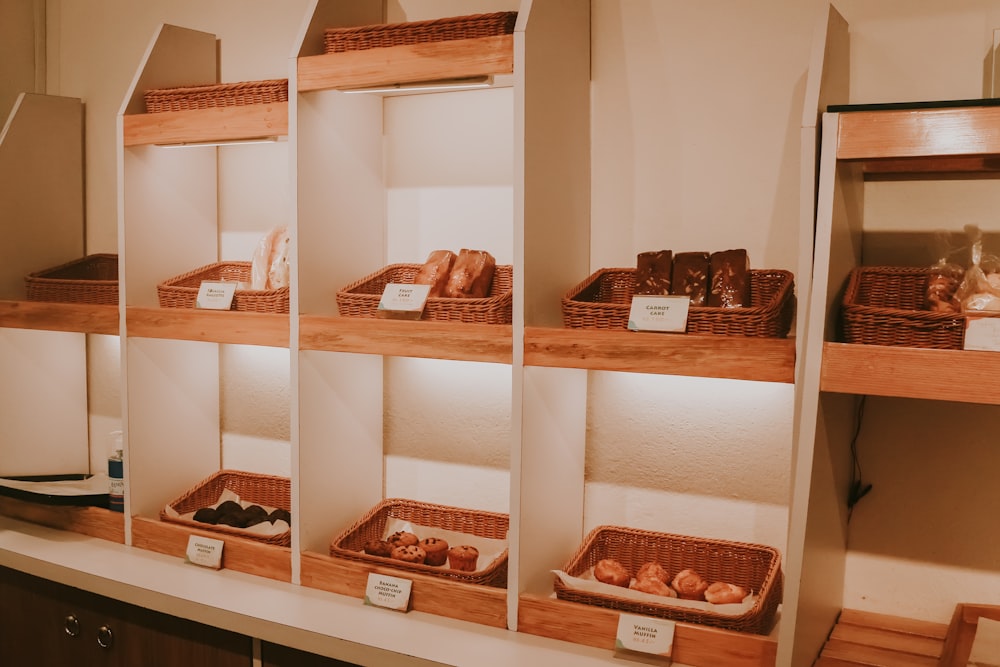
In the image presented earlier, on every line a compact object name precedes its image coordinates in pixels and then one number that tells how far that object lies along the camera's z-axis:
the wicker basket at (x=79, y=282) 2.68
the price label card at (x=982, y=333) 1.46
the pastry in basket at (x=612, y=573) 1.95
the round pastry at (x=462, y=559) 2.13
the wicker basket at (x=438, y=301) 1.97
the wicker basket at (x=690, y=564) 1.78
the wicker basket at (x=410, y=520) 2.18
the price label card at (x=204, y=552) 2.35
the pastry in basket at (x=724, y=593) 1.86
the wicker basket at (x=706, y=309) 1.71
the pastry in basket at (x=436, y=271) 2.15
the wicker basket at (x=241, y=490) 2.65
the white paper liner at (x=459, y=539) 2.27
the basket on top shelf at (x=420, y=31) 1.92
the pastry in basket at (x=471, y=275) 2.12
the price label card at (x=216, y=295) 2.37
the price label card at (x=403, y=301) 2.06
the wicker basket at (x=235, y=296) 2.30
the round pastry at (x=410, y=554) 2.14
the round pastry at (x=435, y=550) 2.18
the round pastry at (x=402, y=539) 2.22
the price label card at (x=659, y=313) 1.76
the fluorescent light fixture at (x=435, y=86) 1.95
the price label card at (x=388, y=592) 2.07
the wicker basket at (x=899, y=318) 1.51
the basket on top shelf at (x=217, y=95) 2.23
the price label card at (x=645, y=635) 1.76
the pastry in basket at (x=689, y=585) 1.90
